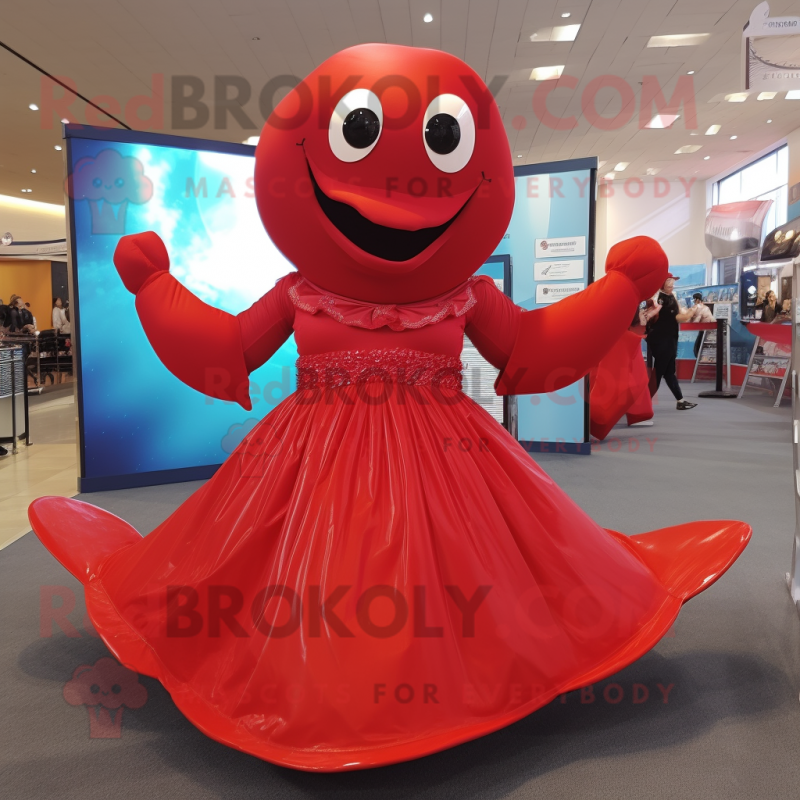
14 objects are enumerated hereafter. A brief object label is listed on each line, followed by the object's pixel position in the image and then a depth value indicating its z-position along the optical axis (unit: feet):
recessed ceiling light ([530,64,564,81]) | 24.82
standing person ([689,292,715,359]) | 30.14
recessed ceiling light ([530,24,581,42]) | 21.70
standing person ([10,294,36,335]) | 31.40
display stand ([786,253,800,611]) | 6.70
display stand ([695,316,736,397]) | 25.72
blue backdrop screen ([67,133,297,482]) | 11.60
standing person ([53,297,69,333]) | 39.60
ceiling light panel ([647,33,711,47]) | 22.88
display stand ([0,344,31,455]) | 15.65
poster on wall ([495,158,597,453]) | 14.40
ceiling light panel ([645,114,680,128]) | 31.27
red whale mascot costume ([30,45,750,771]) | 3.79
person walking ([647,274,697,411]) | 21.07
